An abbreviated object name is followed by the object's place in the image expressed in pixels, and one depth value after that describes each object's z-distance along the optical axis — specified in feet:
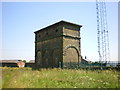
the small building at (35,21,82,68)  72.28
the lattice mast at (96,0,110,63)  85.40
